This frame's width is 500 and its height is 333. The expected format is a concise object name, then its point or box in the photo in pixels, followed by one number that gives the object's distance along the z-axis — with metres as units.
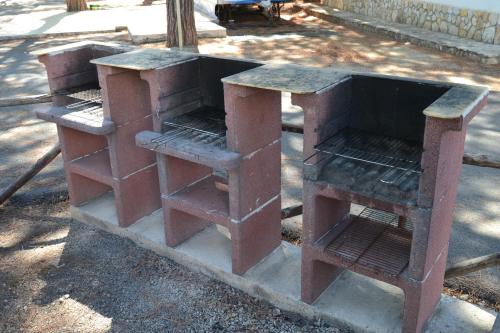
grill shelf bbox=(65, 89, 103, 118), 5.41
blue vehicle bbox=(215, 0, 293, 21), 18.80
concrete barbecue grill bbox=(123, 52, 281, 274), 4.21
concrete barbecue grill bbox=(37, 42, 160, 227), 5.02
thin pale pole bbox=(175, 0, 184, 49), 12.44
